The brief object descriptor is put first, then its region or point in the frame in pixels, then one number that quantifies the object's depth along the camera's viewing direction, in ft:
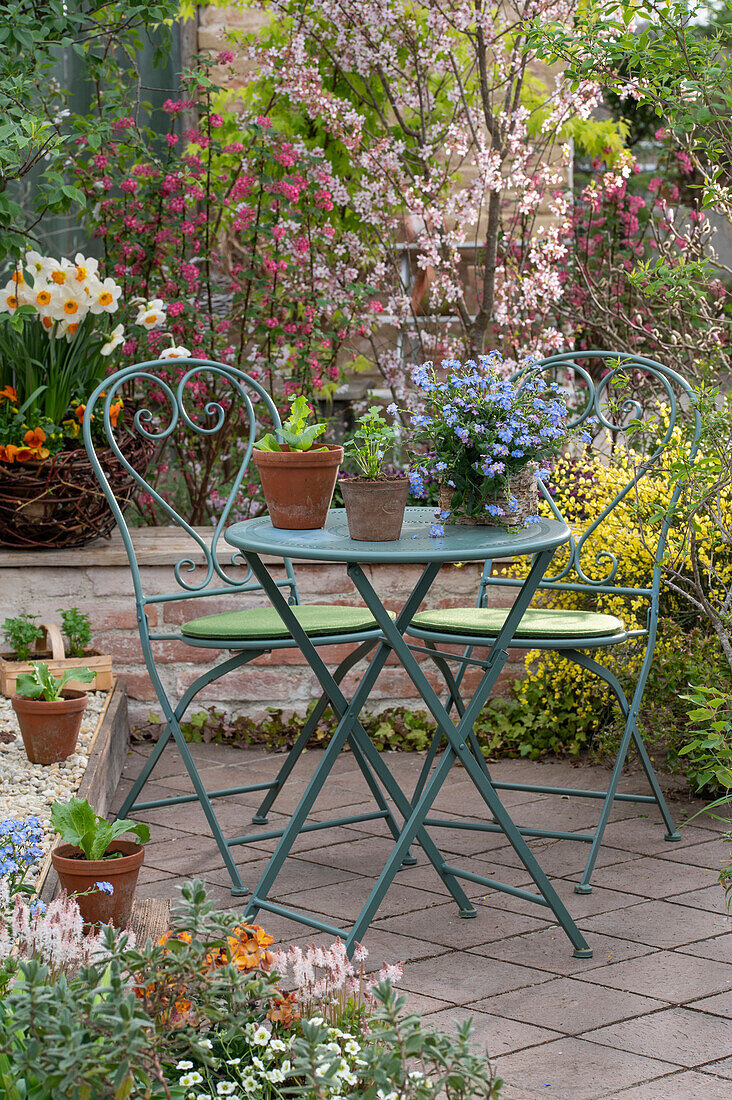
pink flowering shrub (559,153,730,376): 13.10
